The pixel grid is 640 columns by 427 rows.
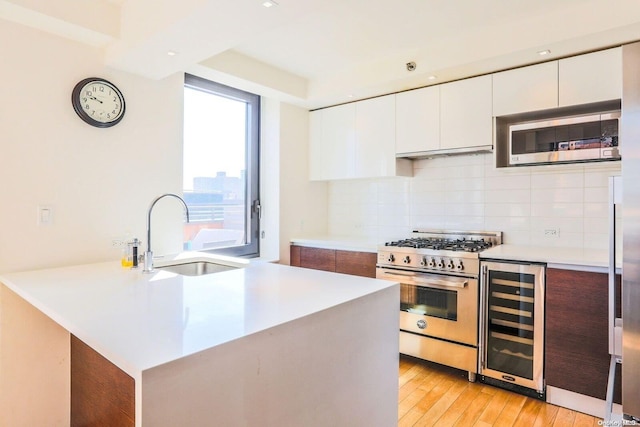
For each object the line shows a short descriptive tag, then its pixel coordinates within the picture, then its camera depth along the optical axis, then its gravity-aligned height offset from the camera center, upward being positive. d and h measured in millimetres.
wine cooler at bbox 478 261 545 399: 2346 -739
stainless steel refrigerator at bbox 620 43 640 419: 1437 +1
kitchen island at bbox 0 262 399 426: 907 -360
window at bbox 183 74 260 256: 3035 +394
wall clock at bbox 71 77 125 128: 2178 +663
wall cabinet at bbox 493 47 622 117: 2275 +856
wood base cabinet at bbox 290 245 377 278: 3135 -428
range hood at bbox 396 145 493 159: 2799 +497
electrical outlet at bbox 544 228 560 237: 2766 -136
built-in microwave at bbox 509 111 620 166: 2311 +495
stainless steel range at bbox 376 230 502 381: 2588 -594
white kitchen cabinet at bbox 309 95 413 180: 3287 +669
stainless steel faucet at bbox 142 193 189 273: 1950 -262
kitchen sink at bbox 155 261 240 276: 2326 -358
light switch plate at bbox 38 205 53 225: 2053 -24
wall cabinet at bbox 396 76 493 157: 2764 +750
